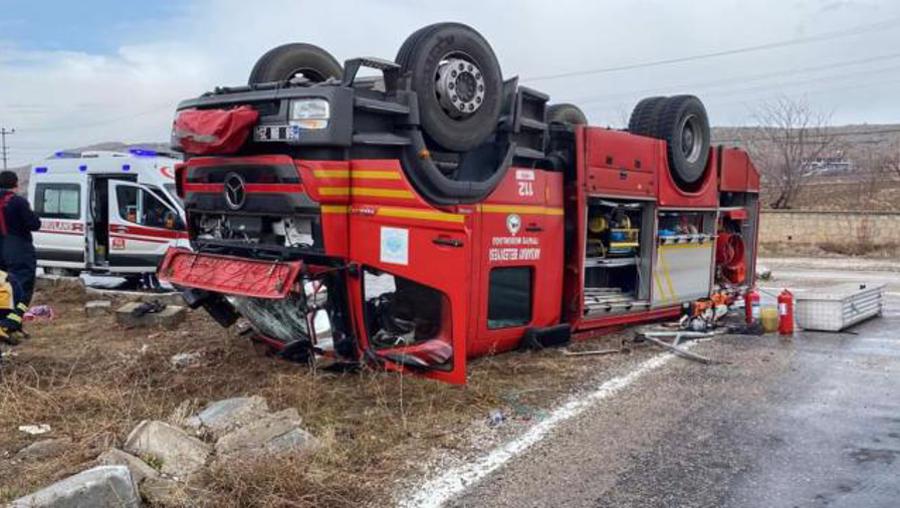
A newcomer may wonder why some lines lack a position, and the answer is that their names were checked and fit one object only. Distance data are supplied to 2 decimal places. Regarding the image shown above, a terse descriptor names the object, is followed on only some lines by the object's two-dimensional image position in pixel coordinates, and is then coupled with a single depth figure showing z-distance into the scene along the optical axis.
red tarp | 5.23
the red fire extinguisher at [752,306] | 8.62
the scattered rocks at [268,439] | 4.04
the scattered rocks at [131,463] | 3.64
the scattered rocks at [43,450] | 4.11
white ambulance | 12.59
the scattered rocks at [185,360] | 6.33
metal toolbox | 8.40
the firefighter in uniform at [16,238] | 8.17
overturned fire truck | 5.22
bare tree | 30.47
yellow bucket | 8.43
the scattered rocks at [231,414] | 4.39
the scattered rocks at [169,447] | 3.84
